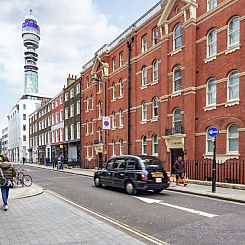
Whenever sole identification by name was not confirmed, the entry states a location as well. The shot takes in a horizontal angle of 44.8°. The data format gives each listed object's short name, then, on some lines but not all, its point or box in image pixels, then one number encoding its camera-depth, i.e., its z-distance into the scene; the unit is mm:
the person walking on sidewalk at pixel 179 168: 15539
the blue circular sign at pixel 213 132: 12930
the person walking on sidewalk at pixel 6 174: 8914
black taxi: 12070
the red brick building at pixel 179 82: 16391
